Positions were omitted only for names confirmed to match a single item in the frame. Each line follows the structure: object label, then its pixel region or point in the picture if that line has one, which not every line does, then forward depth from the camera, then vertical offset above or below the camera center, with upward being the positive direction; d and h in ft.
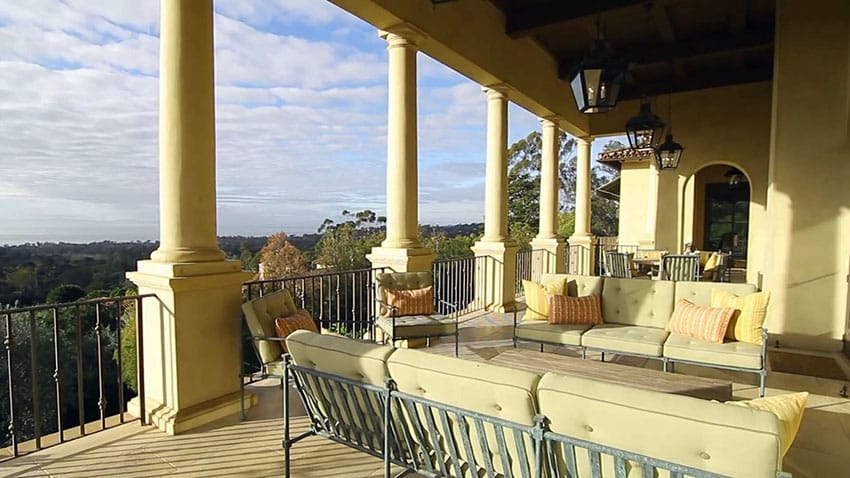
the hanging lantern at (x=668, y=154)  23.98 +3.84
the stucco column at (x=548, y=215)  27.55 +0.58
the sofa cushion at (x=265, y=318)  10.75 -2.36
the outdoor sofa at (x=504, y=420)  4.34 -2.34
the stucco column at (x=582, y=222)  32.58 +0.17
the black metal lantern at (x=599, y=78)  12.43 +4.07
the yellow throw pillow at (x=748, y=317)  11.97 -2.47
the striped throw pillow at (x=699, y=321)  12.17 -2.69
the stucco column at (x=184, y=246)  9.82 -0.54
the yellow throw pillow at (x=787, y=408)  4.72 -1.98
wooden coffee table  8.73 -3.17
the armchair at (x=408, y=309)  14.46 -2.97
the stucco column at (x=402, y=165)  16.20 +2.15
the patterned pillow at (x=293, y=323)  11.12 -2.56
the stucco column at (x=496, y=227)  22.08 -0.17
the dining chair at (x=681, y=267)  22.45 -2.11
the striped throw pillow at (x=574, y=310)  14.47 -2.78
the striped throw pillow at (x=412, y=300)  15.53 -2.69
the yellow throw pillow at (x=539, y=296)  15.05 -2.44
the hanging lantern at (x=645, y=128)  18.99 +4.20
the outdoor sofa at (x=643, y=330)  11.63 -3.18
